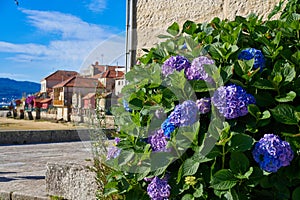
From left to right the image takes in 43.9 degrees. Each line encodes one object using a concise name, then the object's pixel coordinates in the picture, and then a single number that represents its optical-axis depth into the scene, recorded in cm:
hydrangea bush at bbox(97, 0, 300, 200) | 133
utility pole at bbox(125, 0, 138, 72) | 391
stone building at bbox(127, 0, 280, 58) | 294
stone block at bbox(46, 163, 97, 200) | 260
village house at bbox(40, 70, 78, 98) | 8556
